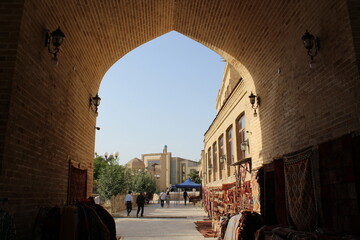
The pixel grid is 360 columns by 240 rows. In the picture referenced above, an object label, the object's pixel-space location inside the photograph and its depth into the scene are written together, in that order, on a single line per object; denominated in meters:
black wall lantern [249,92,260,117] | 8.91
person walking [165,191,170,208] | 28.63
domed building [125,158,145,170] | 62.66
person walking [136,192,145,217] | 18.75
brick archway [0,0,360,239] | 4.34
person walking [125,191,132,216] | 19.05
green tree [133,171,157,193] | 36.50
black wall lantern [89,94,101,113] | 9.02
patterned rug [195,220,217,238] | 10.27
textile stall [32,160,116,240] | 4.86
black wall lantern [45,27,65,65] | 5.15
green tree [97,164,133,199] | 22.72
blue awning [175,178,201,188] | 29.27
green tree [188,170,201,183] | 61.81
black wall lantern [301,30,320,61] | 5.28
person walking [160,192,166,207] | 28.39
